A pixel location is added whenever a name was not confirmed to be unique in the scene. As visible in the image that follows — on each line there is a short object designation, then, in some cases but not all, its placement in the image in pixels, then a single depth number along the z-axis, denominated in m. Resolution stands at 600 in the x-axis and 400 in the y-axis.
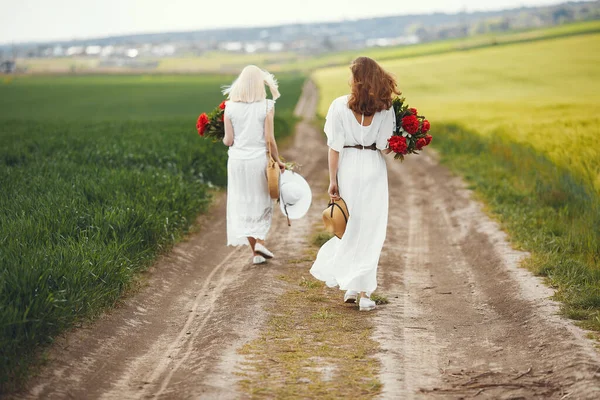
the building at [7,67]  143.73
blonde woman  9.57
